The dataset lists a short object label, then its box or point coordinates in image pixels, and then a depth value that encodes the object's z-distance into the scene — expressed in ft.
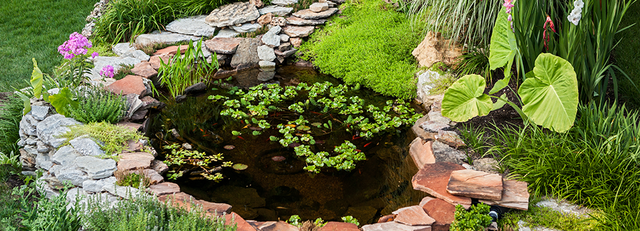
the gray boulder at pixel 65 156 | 12.03
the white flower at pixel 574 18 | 10.69
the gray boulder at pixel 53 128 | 12.67
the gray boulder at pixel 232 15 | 23.59
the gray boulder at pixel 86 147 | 12.41
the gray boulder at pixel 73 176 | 11.50
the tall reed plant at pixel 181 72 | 18.20
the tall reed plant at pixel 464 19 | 15.51
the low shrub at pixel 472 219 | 9.89
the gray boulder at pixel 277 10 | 24.32
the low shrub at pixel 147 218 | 8.16
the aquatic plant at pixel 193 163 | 13.00
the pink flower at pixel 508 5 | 11.90
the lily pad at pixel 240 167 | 13.35
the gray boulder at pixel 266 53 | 22.39
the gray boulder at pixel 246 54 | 22.29
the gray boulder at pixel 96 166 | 11.57
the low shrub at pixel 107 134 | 12.77
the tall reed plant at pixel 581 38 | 11.68
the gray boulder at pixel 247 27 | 23.59
